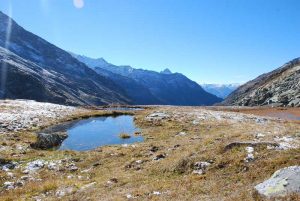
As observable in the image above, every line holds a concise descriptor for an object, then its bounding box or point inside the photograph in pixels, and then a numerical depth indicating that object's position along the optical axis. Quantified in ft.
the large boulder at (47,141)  67.18
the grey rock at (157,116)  104.46
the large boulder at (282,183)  27.38
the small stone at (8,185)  42.14
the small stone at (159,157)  50.14
